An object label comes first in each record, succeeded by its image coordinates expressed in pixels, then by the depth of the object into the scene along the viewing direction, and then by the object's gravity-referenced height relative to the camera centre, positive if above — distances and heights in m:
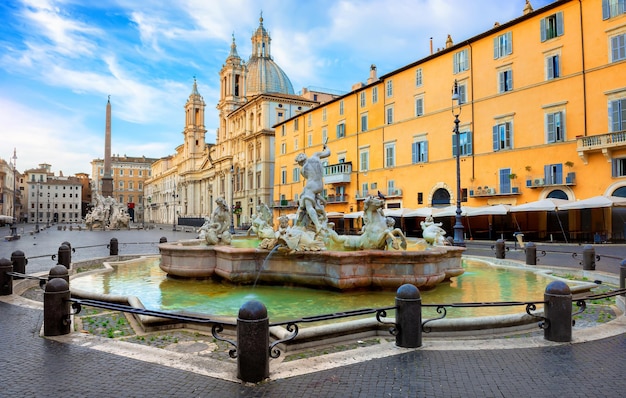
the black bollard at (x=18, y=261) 10.85 -1.10
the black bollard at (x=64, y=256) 12.93 -1.16
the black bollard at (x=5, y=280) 9.00 -1.30
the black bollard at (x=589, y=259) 12.30 -1.36
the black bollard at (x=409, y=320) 5.54 -1.36
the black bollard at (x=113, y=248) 17.53 -1.27
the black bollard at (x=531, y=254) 13.97 -1.35
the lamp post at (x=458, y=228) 19.46 -0.71
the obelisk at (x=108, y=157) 54.34 +7.73
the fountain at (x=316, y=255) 9.09 -0.90
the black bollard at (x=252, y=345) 4.52 -1.36
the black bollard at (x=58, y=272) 7.48 -0.95
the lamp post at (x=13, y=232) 33.14 -1.15
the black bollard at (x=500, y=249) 15.60 -1.31
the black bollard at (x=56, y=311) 6.09 -1.32
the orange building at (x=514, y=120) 25.52 +6.80
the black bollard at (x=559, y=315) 5.78 -1.38
